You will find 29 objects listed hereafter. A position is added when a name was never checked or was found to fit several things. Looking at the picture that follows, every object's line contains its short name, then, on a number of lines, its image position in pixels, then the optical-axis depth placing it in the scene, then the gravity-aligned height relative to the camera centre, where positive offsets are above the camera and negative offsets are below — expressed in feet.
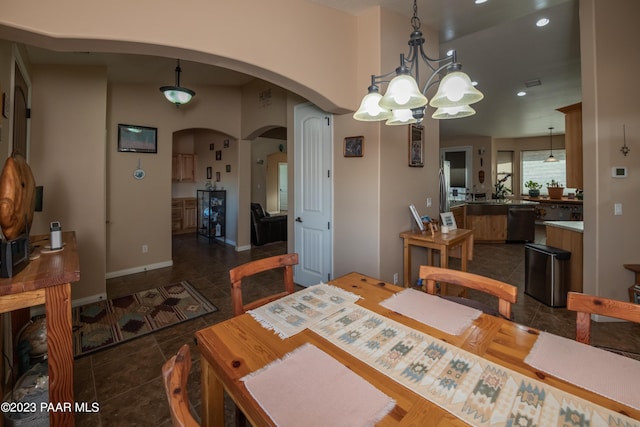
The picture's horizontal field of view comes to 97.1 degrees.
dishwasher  20.39 -0.59
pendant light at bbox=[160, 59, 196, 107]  11.95 +5.30
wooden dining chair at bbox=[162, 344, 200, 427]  1.92 -1.32
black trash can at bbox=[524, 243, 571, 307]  10.44 -2.30
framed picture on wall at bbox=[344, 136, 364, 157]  10.08 +2.52
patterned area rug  8.45 -3.46
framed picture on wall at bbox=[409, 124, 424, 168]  10.78 +2.70
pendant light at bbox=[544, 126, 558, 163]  28.14 +6.63
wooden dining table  2.51 -1.64
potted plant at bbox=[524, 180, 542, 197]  29.45 +3.00
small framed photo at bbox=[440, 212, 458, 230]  10.84 -0.19
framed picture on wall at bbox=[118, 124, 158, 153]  13.97 +3.94
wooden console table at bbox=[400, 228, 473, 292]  9.15 -0.93
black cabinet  21.27 +0.22
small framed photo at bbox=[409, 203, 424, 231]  10.68 -0.07
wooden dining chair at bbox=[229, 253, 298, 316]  4.92 -1.07
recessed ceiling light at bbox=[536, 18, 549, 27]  10.27 +7.13
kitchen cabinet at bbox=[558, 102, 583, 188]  10.66 +2.69
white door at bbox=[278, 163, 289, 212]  28.50 +3.04
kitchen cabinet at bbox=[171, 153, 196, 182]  24.29 +4.27
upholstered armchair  20.22 -0.83
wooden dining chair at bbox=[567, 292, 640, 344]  3.70 -1.27
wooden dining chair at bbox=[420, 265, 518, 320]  4.54 -1.21
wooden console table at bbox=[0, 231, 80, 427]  4.31 -1.53
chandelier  4.52 +2.00
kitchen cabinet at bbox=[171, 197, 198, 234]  24.73 +0.09
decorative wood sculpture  4.05 +0.29
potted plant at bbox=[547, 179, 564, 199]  26.89 +2.27
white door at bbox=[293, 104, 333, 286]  11.42 +0.91
